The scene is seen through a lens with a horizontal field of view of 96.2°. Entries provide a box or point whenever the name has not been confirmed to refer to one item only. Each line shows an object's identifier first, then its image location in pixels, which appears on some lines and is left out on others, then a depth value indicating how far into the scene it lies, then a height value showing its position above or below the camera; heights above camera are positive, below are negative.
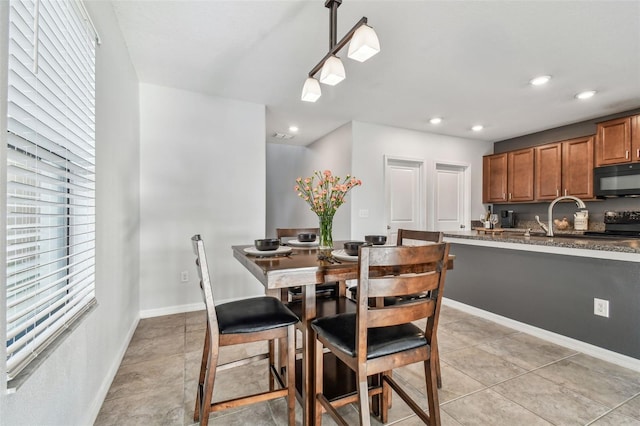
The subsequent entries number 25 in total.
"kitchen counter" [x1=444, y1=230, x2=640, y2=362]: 2.16 -0.62
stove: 3.61 -0.12
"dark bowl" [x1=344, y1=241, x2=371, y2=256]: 1.55 -0.19
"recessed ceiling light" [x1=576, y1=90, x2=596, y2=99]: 3.10 +1.33
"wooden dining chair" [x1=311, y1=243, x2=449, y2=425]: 1.09 -0.50
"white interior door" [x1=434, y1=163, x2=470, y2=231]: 4.91 +0.29
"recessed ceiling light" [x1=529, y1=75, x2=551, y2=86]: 2.77 +1.33
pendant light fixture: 1.52 +0.92
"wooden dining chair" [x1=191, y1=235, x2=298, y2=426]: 1.28 -0.55
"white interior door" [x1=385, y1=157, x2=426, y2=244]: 4.55 +0.31
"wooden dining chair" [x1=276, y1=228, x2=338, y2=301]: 2.09 -0.57
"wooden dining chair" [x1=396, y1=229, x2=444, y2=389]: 1.80 -0.15
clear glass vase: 1.79 -0.12
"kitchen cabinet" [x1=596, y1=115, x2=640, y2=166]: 3.40 +0.91
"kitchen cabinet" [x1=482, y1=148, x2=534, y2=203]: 4.53 +0.64
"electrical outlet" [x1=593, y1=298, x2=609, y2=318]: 2.27 -0.74
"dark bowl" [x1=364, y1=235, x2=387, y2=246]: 1.85 -0.17
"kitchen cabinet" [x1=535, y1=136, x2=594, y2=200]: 3.88 +0.66
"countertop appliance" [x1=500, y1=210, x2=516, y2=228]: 5.02 -0.08
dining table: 1.23 -0.27
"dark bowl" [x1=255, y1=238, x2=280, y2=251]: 1.67 -0.18
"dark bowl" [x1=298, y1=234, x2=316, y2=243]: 2.13 -0.18
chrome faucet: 2.54 -0.08
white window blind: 0.86 +0.21
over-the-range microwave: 3.40 +0.43
